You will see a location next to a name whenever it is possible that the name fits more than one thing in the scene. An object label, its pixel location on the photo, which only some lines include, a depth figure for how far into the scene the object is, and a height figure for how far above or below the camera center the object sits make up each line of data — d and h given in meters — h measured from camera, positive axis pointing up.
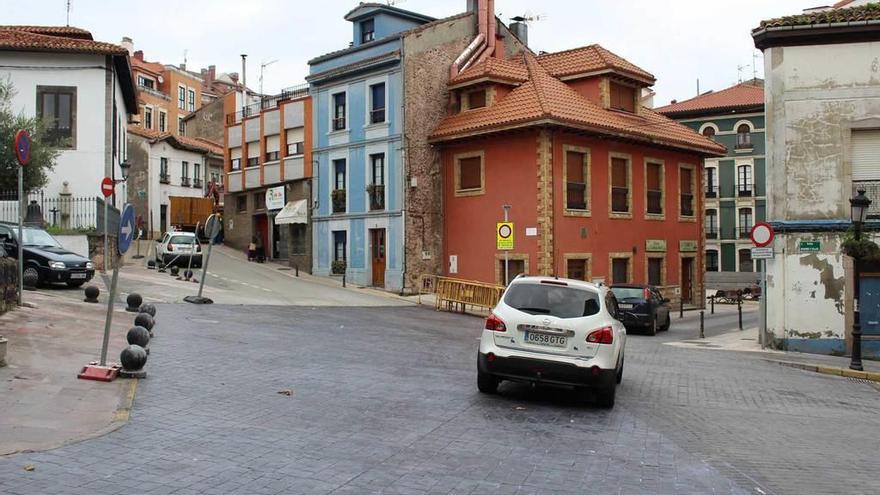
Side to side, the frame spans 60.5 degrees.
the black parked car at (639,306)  22.77 -1.71
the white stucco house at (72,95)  29.34 +6.20
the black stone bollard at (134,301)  17.36 -1.14
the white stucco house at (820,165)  18.39 +2.08
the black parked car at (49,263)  20.45 -0.30
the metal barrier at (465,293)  24.80 -1.45
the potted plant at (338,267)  33.62 -0.72
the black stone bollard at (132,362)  9.84 -1.44
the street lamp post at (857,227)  15.47 +0.45
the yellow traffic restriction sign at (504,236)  23.22 +0.44
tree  23.15 +3.24
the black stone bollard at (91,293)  18.72 -1.02
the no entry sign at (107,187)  23.82 +2.11
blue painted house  31.33 +4.39
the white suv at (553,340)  9.42 -1.15
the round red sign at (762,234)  17.48 +0.35
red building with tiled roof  28.20 +3.24
